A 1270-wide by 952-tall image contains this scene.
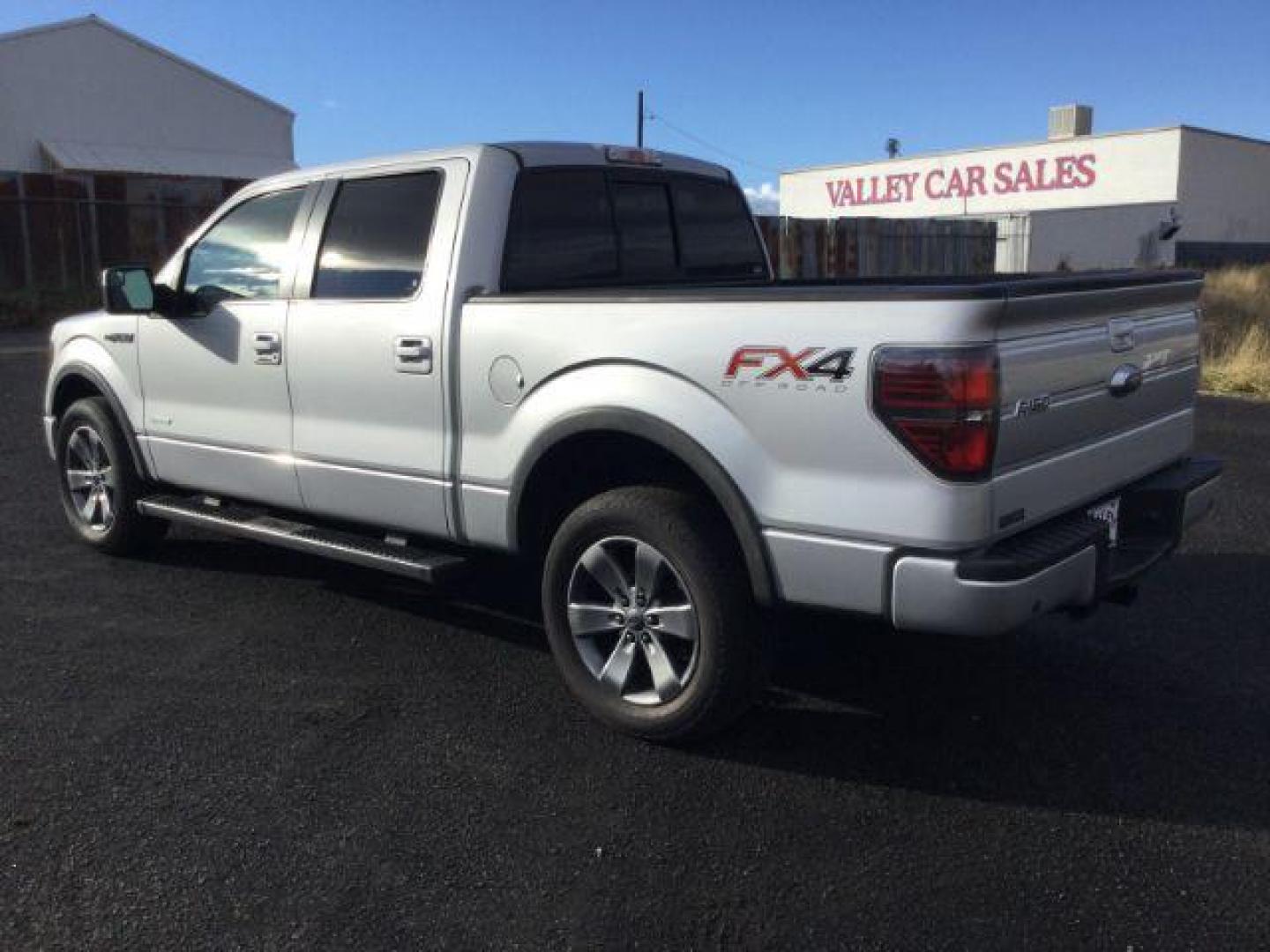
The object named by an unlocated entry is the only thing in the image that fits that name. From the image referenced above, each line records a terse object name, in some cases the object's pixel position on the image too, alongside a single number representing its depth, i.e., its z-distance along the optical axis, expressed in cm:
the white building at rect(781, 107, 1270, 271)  4450
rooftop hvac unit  4881
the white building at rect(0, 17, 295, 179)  3117
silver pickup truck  320
